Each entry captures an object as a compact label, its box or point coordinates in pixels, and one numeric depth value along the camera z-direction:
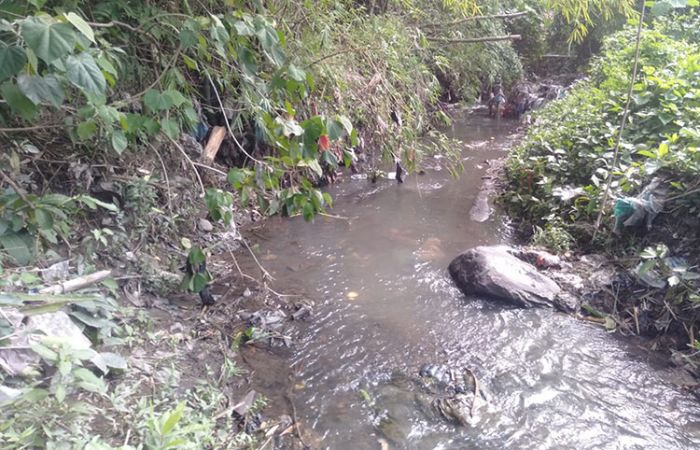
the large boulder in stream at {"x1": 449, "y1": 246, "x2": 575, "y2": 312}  3.58
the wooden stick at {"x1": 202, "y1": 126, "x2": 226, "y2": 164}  4.16
